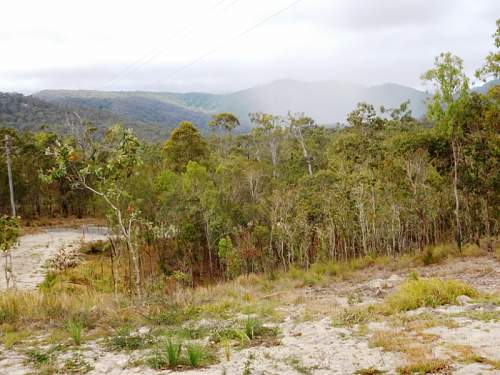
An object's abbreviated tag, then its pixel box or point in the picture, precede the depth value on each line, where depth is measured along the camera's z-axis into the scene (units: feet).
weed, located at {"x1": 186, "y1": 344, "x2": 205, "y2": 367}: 20.30
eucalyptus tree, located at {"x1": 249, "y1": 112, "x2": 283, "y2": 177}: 150.30
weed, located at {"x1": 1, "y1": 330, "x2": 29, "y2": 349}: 25.16
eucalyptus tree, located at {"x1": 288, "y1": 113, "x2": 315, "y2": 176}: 142.34
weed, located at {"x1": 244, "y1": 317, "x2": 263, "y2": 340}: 23.96
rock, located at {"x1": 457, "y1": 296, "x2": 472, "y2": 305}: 27.22
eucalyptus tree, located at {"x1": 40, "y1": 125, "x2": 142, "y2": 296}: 33.76
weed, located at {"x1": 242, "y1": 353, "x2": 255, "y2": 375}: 18.96
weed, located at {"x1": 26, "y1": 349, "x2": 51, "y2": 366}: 21.98
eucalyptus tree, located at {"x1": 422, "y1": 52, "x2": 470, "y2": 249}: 47.80
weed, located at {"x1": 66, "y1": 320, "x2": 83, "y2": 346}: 24.48
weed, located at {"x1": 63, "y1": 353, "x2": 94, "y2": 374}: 20.73
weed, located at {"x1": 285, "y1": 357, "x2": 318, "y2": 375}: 18.79
